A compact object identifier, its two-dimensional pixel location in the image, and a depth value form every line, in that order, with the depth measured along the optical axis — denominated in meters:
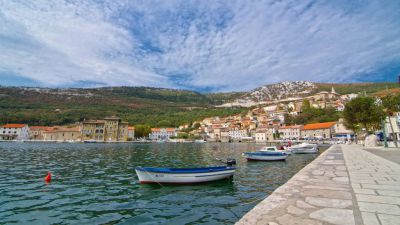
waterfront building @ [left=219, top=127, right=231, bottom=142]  138.88
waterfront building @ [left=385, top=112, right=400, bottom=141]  50.17
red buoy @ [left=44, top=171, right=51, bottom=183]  13.41
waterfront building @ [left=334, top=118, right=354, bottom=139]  91.56
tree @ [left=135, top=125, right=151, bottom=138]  124.06
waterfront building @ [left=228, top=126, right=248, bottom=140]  130.75
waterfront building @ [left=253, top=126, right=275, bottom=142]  113.69
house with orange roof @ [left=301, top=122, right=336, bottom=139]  92.88
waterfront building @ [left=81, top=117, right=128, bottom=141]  112.25
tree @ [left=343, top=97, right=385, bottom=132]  35.34
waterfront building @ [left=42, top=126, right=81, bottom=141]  111.50
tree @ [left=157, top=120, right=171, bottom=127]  150.75
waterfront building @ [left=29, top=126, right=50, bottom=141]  115.94
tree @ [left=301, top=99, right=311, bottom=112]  139.12
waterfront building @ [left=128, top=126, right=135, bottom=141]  120.69
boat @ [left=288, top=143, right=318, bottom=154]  38.65
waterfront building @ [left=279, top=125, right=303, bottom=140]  105.97
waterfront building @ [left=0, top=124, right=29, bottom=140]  107.06
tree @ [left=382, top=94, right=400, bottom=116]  33.03
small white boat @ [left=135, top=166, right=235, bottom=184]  12.09
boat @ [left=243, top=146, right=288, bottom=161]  26.61
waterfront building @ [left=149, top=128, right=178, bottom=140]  135.07
